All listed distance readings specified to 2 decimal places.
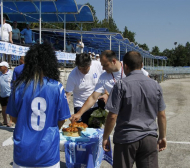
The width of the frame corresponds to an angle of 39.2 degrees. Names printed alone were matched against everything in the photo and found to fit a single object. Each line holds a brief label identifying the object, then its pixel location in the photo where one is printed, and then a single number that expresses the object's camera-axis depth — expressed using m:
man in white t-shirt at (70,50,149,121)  4.35
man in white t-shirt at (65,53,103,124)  4.97
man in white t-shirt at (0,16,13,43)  11.11
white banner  9.49
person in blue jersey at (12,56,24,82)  6.85
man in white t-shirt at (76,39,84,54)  16.81
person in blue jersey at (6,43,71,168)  2.52
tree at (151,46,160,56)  89.88
